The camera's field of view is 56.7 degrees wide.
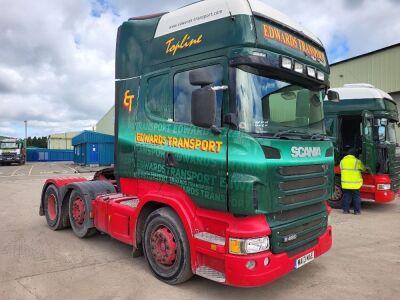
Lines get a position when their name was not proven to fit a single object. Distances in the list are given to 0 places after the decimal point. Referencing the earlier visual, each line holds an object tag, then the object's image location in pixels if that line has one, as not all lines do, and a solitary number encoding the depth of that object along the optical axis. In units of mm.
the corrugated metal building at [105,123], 47988
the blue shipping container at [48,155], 52500
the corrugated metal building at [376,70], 18281
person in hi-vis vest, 9383
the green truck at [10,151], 36969
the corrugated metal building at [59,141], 74562
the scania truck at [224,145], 3799
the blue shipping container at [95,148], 34219
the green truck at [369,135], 9594
